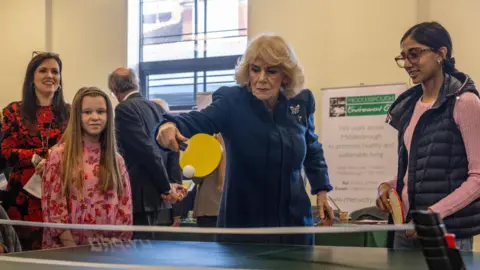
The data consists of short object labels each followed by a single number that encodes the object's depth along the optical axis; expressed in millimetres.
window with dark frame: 6957
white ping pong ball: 2756
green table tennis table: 1346
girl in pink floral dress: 2420
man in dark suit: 3297
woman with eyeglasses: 1931
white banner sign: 5598
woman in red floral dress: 2875
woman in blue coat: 2191
